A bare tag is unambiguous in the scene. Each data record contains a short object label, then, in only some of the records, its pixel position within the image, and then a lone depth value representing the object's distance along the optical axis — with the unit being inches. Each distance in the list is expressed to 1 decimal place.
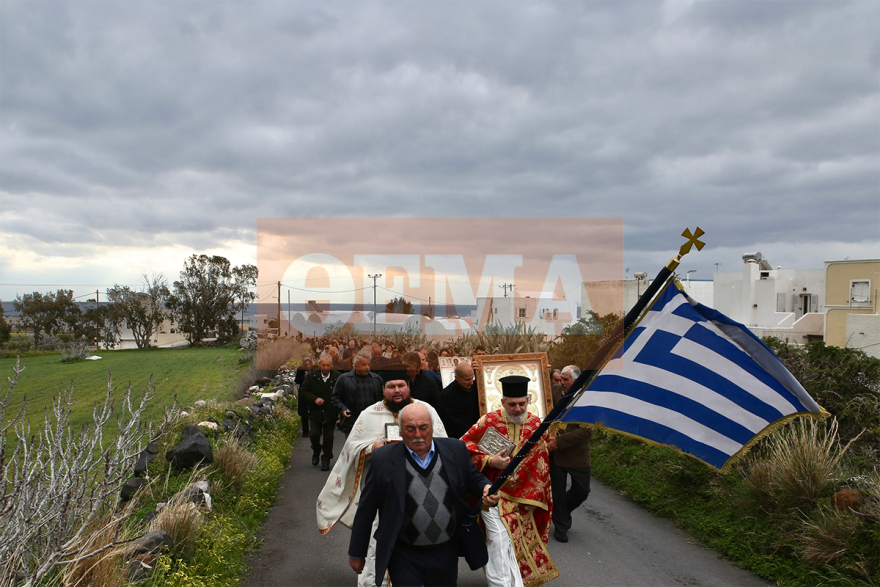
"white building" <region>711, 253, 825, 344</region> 1467.8
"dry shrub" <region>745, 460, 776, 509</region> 256.5
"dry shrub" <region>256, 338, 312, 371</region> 938.1
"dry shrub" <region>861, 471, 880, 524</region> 207.2
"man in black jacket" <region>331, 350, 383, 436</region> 313.6
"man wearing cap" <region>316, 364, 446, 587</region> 209.8
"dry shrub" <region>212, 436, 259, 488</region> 292.5
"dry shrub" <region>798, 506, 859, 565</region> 207.5
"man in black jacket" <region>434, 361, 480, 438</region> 270.8
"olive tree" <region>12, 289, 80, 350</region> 2297.0
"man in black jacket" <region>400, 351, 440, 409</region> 315.6
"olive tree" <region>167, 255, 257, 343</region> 2413.9
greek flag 147.8
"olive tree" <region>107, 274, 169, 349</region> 2235.5
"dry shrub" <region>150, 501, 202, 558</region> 205.6
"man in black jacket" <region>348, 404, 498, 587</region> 140.6
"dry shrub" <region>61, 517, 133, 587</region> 158.2
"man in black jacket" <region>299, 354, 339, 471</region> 380.8
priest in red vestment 181.5
